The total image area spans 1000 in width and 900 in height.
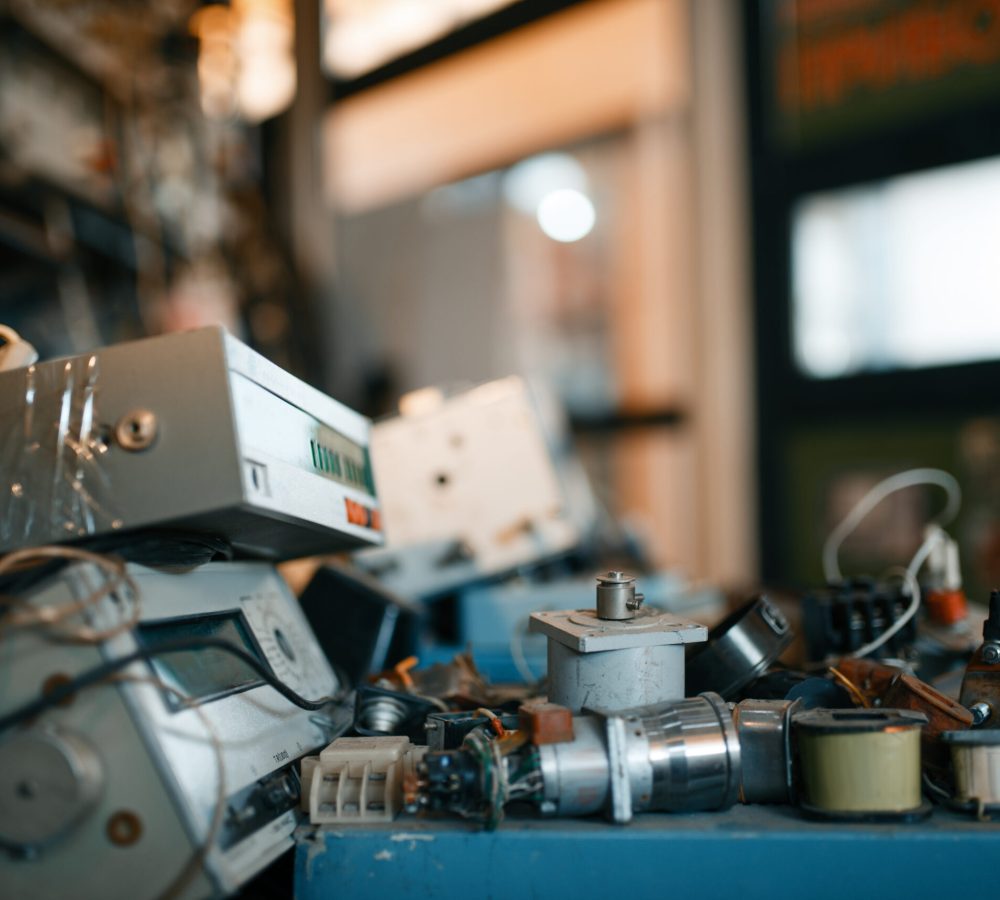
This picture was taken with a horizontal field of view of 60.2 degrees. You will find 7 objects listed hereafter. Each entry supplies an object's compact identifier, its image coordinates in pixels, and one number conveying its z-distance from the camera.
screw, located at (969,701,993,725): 0.79
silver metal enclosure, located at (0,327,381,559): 0.65
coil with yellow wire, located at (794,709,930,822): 0.67
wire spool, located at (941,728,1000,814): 0.70
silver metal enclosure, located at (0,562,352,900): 0.61
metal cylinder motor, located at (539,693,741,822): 0.67
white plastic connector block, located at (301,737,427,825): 0.70
